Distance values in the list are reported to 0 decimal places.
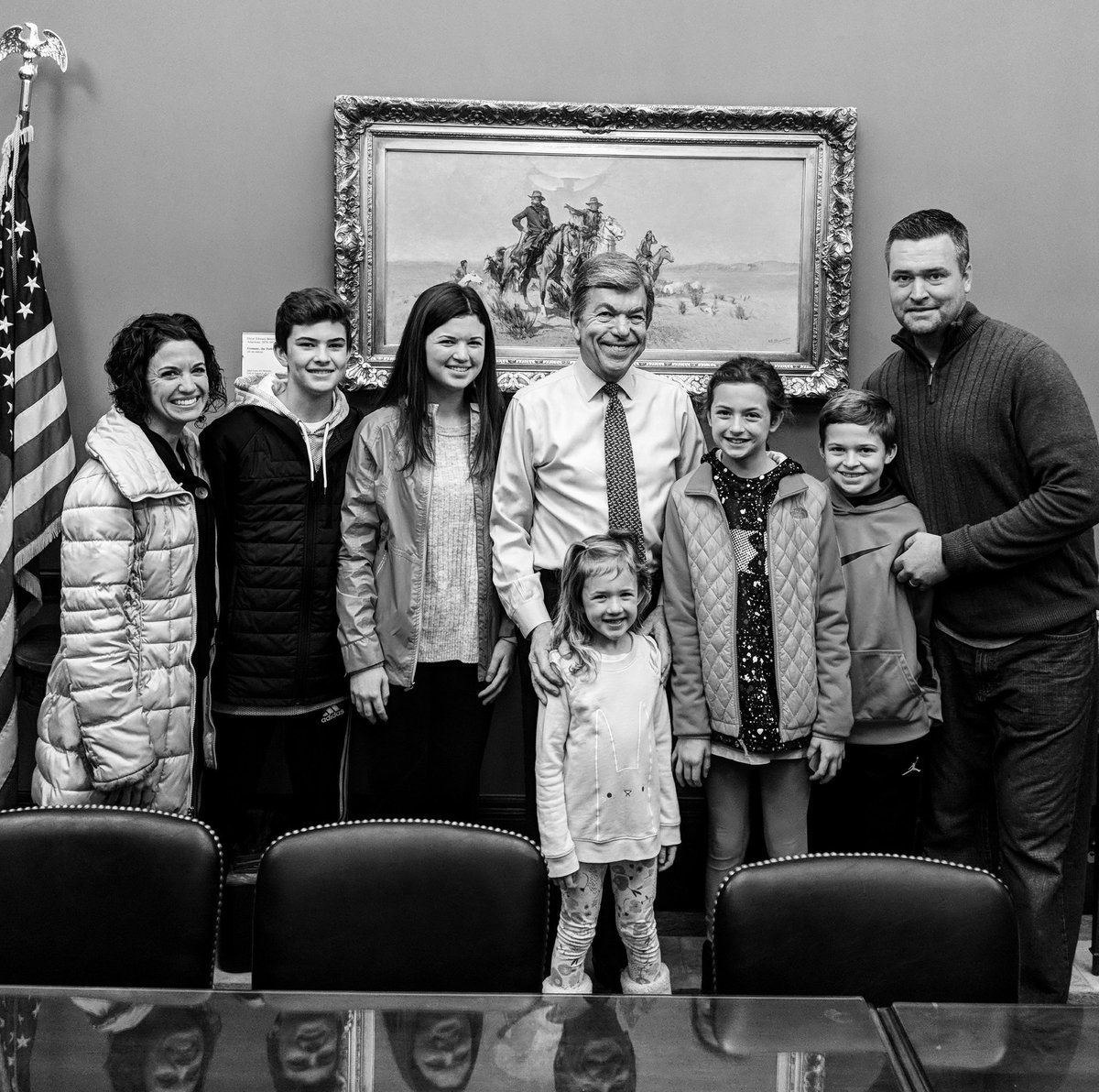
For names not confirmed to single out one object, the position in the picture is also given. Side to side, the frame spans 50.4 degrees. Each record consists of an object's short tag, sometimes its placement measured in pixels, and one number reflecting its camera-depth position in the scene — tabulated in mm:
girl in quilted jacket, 2551
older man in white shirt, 2594
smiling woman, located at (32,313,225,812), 2424
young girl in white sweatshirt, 2426
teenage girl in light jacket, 2660
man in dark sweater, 2561
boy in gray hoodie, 2668
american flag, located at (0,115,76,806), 3162
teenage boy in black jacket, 2686
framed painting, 3395
